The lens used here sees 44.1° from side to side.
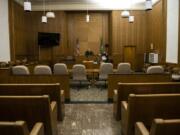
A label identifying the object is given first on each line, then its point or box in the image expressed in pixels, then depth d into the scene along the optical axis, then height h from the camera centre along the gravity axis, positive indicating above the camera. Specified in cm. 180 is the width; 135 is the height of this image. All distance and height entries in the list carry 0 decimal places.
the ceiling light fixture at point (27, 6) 669 +138
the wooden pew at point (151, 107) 289 -73
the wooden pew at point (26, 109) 276 -71
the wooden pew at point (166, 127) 165 -56
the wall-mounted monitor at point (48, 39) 1191 +70
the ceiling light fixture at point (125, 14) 925 +157
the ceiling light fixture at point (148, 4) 629 +135
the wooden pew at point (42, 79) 588 -72
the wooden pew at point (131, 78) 585 -71
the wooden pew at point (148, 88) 386 -63
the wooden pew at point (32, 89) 379 -65
